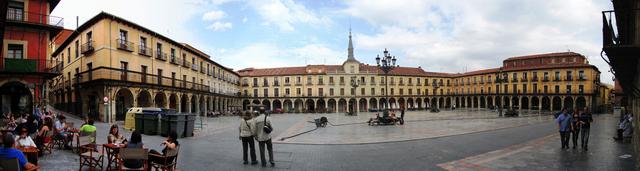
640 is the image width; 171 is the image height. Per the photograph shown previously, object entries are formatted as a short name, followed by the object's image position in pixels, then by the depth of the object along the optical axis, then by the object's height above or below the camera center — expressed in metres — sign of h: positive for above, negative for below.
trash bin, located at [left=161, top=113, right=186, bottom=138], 12.98 -1.19
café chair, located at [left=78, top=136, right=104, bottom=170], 6.26 -1.08
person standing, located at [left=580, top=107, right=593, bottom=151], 9.67 -1.15
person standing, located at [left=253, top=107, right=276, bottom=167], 7.18 -0.92
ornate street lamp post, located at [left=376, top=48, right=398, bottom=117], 21.99 +2.21
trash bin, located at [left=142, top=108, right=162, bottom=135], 13.88 -1.23
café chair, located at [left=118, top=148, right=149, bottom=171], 5.39 -1.01
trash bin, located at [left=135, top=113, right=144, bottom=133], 14.26 -1.26
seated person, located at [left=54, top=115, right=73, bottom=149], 8.67 -1.03
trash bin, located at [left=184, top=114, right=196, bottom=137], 13.41 -1.31
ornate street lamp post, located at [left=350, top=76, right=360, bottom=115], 66.82 -0.03
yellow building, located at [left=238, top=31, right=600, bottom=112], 55.03 +1.18
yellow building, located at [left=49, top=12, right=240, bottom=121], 21.97 +1.96
